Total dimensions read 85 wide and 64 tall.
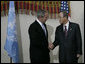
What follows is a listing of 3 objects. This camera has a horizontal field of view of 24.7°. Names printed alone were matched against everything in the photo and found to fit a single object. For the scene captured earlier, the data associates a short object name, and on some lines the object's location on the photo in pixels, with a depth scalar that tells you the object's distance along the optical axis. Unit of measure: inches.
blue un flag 153.6
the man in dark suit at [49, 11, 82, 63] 130.4
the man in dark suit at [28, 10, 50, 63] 122.7
